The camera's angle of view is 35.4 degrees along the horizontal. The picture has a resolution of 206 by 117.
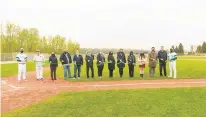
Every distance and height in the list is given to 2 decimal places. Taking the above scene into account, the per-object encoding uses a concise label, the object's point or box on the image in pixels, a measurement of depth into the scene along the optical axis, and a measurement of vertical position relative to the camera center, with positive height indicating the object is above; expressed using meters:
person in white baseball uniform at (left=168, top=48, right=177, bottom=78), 19.61 -0.50
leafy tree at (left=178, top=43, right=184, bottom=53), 139.12 +0.75
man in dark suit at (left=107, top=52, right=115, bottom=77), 20.52 -0.68
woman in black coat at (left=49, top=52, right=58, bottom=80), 20.03 -0.76
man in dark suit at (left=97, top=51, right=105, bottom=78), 20.44 -0.70
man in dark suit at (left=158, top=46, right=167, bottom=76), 20.44 -0.38
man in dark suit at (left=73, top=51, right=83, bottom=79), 20.31 -0.58
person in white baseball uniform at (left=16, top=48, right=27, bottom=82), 19.44 -0.54
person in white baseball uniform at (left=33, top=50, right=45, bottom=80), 20.09 -0.75
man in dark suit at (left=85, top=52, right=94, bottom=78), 20.47 -0.56
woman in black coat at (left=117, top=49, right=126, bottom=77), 20.47 -0.53
